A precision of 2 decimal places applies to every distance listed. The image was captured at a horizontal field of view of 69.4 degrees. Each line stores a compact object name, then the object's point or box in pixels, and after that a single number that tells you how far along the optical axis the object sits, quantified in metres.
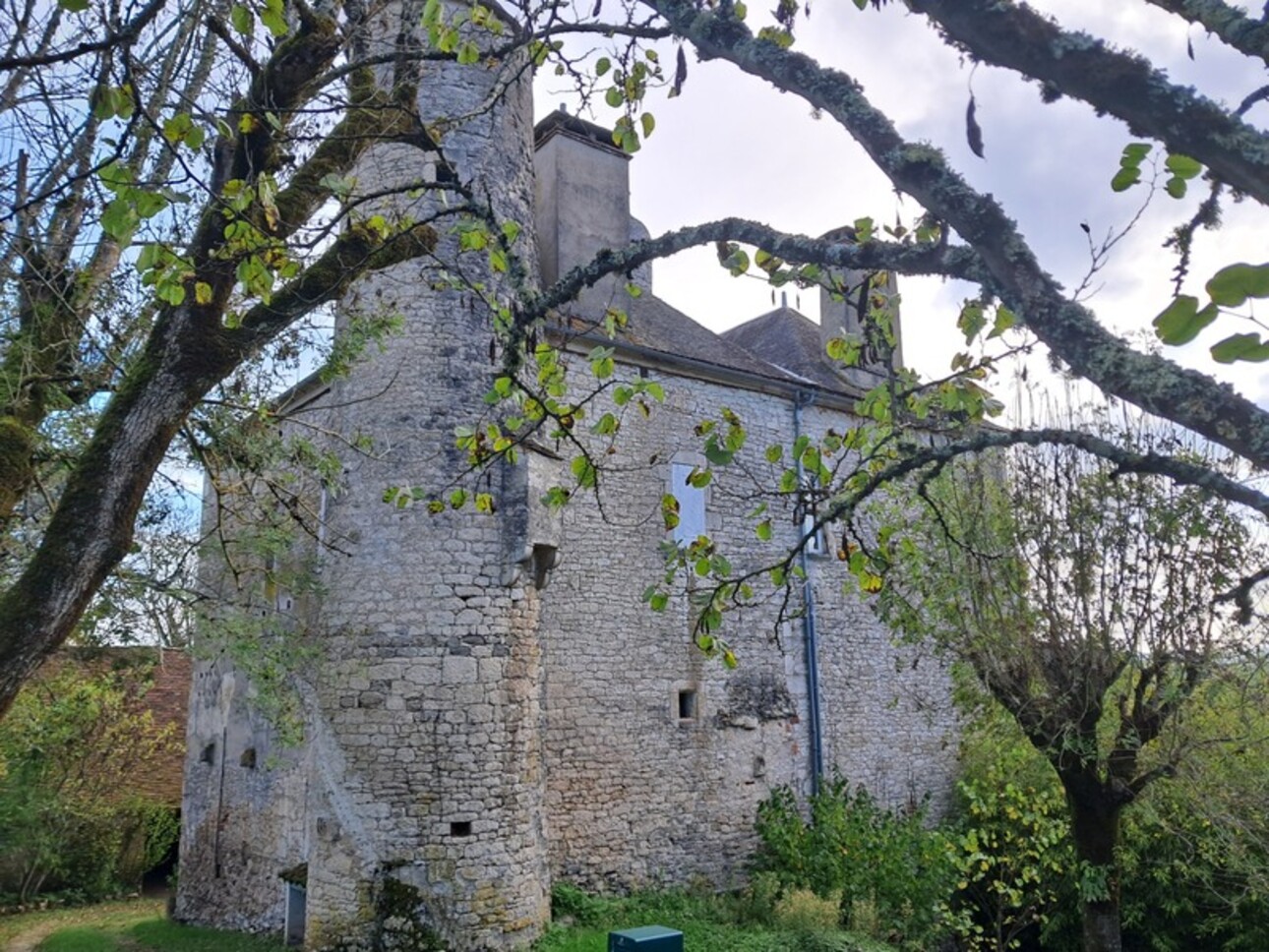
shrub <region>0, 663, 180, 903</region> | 12.59
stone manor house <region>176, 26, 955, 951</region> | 8.23
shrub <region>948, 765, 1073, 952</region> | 10.36
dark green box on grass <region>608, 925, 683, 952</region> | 4.26
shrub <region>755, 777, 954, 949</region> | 10.24
